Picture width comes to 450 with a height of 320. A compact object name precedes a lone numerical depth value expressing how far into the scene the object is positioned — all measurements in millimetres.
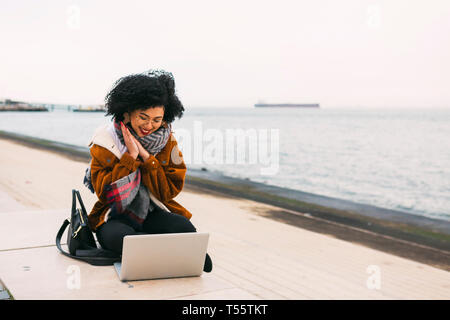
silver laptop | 2697
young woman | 2955
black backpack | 3029
